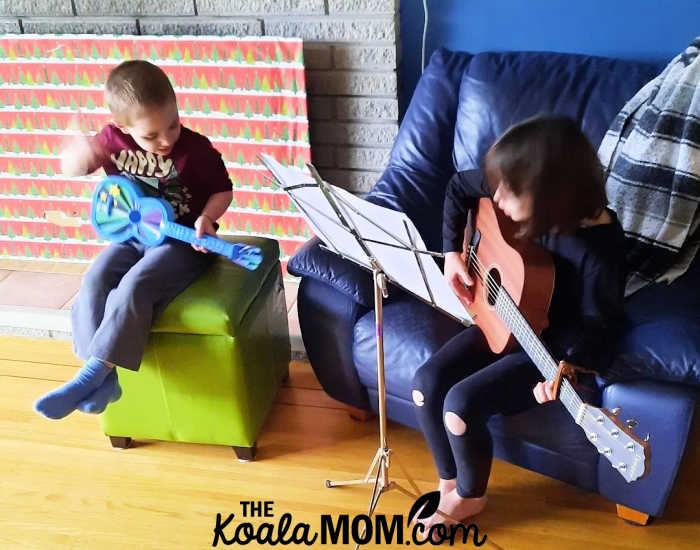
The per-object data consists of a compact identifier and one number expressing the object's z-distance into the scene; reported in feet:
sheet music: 3.96
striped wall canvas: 7.02
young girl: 4.27
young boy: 5.35
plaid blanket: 5.36
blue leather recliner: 4.69
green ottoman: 5.53
